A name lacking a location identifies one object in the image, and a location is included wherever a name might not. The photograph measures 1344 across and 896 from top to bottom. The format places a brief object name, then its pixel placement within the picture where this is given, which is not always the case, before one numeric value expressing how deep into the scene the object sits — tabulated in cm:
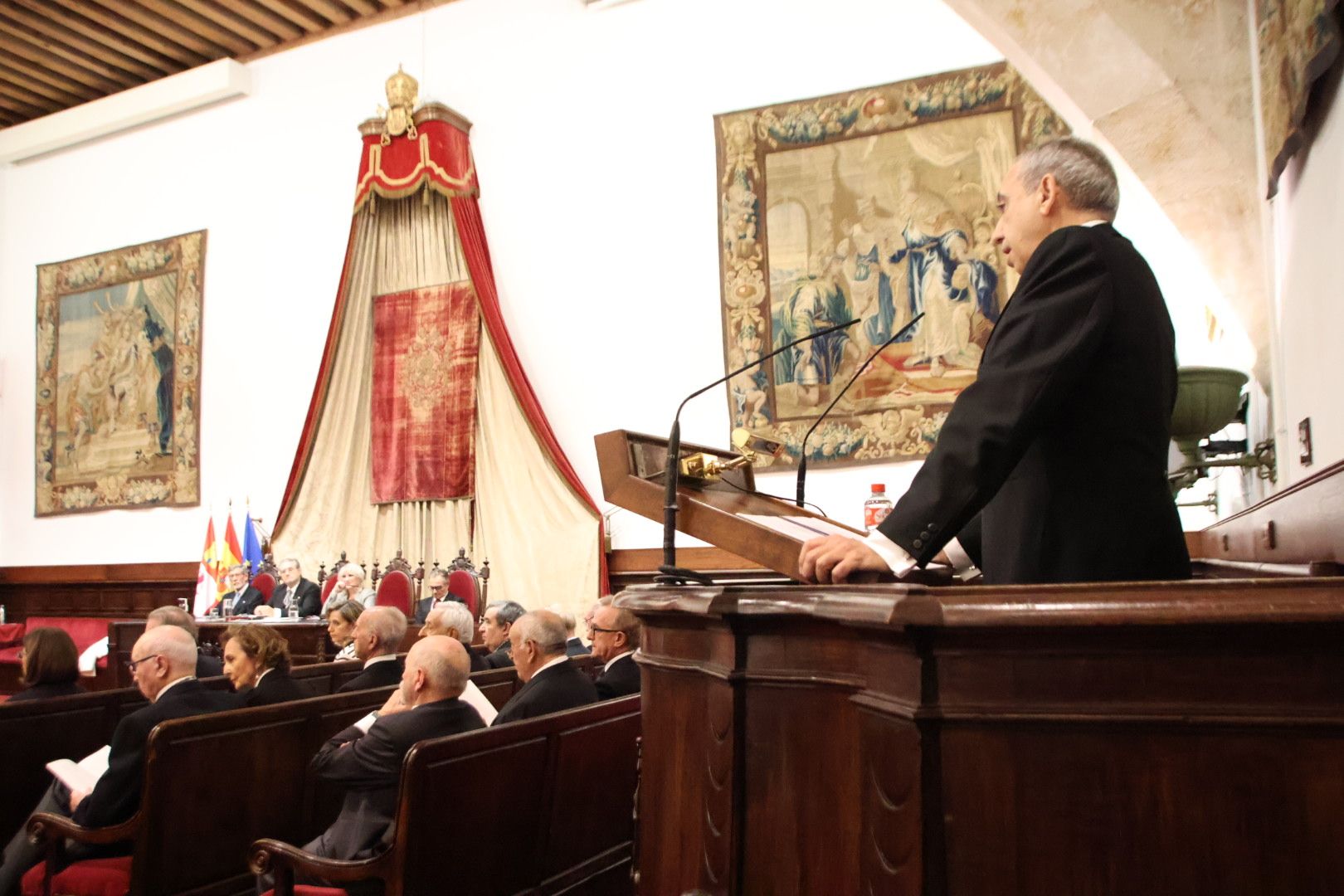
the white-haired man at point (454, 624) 539
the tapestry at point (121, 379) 1145
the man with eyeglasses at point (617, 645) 459
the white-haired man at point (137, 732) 360
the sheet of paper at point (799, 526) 165
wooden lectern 159
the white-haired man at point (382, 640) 501
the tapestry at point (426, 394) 957
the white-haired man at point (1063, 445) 146
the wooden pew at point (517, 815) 303
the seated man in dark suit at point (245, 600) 949
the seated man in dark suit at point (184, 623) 584
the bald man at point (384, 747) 327
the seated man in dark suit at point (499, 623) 618
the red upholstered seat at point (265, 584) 977
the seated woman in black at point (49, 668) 496
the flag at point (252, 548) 1018
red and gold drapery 930
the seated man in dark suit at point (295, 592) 898
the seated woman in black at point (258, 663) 444
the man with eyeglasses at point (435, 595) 849
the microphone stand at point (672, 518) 175
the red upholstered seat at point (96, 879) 350
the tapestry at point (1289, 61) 224
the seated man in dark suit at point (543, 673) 396
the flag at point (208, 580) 1009
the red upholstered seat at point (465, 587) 855
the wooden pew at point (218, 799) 344
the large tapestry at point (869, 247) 773
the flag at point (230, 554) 1012
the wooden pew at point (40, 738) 442
